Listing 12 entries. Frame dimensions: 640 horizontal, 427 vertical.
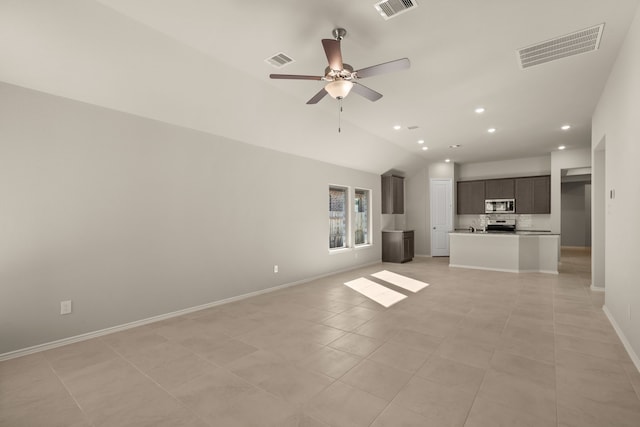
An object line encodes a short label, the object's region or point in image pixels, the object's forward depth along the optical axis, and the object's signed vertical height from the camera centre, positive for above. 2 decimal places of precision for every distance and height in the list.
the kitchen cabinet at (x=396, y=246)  8.68 -0.95
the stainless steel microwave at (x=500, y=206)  9.28 +0.23
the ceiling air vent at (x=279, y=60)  3.46 +1.80
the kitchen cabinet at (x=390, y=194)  9.03 +0.58
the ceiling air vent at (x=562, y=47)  3.16 +1.86
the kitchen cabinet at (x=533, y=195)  8.80 +0.55
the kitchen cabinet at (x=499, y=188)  9.33 +0.78
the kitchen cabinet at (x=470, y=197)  9.81 +0.53
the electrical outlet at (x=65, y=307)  3.21 -0.99
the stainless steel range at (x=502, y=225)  9.21 -0.37
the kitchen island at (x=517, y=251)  7.18 -0.94
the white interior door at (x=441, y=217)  10.05 -0.13
